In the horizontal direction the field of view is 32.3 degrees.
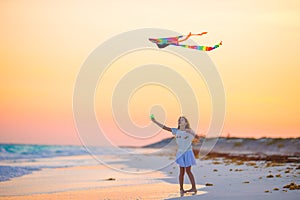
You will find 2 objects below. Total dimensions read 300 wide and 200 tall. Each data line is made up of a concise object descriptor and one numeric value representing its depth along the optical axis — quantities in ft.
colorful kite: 51.01
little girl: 47.67
